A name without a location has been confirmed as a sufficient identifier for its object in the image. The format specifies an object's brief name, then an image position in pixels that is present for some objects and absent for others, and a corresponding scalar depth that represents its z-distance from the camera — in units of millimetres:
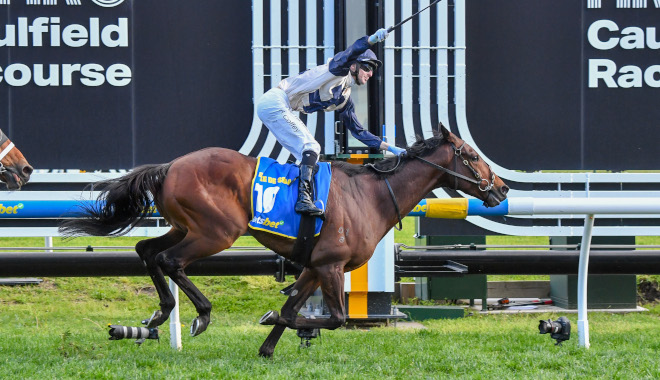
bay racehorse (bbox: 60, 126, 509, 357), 10289
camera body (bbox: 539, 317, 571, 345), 11258
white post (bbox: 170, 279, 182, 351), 11055
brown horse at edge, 11062
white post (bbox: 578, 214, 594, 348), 11398
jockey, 10812
